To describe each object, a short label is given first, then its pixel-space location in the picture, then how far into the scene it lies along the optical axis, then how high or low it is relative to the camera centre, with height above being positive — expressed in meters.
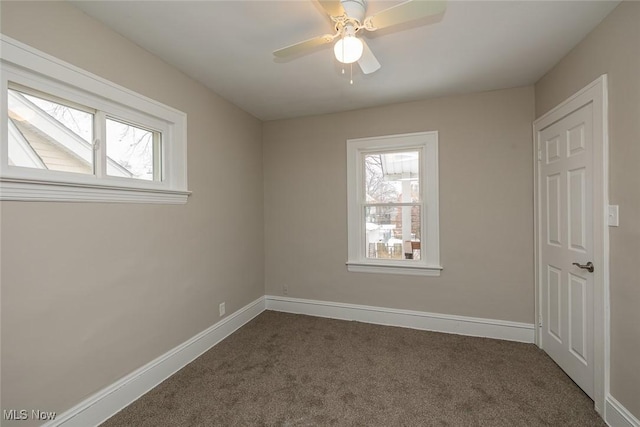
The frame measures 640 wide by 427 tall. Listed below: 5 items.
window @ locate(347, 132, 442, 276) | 3.04 +0.10
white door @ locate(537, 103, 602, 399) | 1.95 -0.25
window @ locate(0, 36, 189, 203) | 1.44 +0.52
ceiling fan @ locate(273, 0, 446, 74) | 1.31 +0.98
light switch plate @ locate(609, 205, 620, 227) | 1.67 -0.03
